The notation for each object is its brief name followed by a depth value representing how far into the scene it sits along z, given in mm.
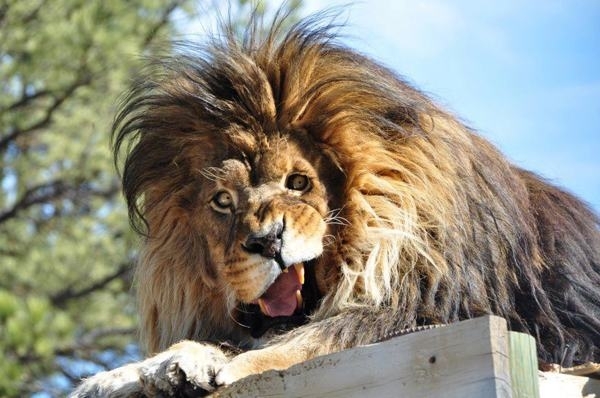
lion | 7504
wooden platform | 5180
